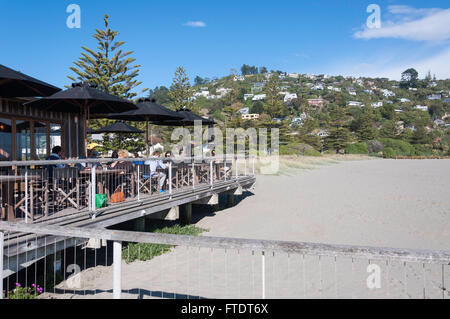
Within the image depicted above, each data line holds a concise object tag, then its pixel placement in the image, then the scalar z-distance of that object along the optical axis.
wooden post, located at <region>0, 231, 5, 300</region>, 2.86
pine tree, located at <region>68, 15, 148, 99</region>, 20.98
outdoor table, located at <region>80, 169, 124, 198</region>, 5.99
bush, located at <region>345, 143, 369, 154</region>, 51.94
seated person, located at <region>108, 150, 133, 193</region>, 6.70
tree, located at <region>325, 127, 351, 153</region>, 51.25
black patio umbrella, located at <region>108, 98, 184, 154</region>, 9.17
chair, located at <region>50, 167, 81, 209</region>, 5.27
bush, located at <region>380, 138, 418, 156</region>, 55.09
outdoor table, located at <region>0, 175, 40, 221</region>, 4.48
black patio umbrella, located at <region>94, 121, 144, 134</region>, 12.42
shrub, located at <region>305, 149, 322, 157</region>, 42.74
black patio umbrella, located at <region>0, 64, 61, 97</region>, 5.41
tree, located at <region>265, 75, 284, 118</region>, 40.75
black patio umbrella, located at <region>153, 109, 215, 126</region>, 11.10
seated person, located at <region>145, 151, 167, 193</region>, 7.77
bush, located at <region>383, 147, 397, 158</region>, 52.39
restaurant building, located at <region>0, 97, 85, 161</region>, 7.90
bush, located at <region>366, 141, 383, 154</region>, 54.72
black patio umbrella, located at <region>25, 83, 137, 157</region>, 6.92
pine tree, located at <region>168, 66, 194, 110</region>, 30.73
